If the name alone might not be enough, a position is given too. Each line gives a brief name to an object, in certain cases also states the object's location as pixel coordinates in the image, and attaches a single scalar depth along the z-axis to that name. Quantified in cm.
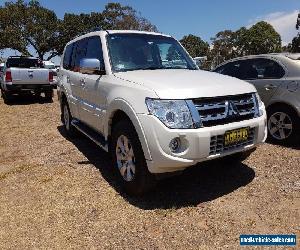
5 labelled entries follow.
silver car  402
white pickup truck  861
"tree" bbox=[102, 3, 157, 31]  2833
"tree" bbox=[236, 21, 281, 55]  4520
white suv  245
